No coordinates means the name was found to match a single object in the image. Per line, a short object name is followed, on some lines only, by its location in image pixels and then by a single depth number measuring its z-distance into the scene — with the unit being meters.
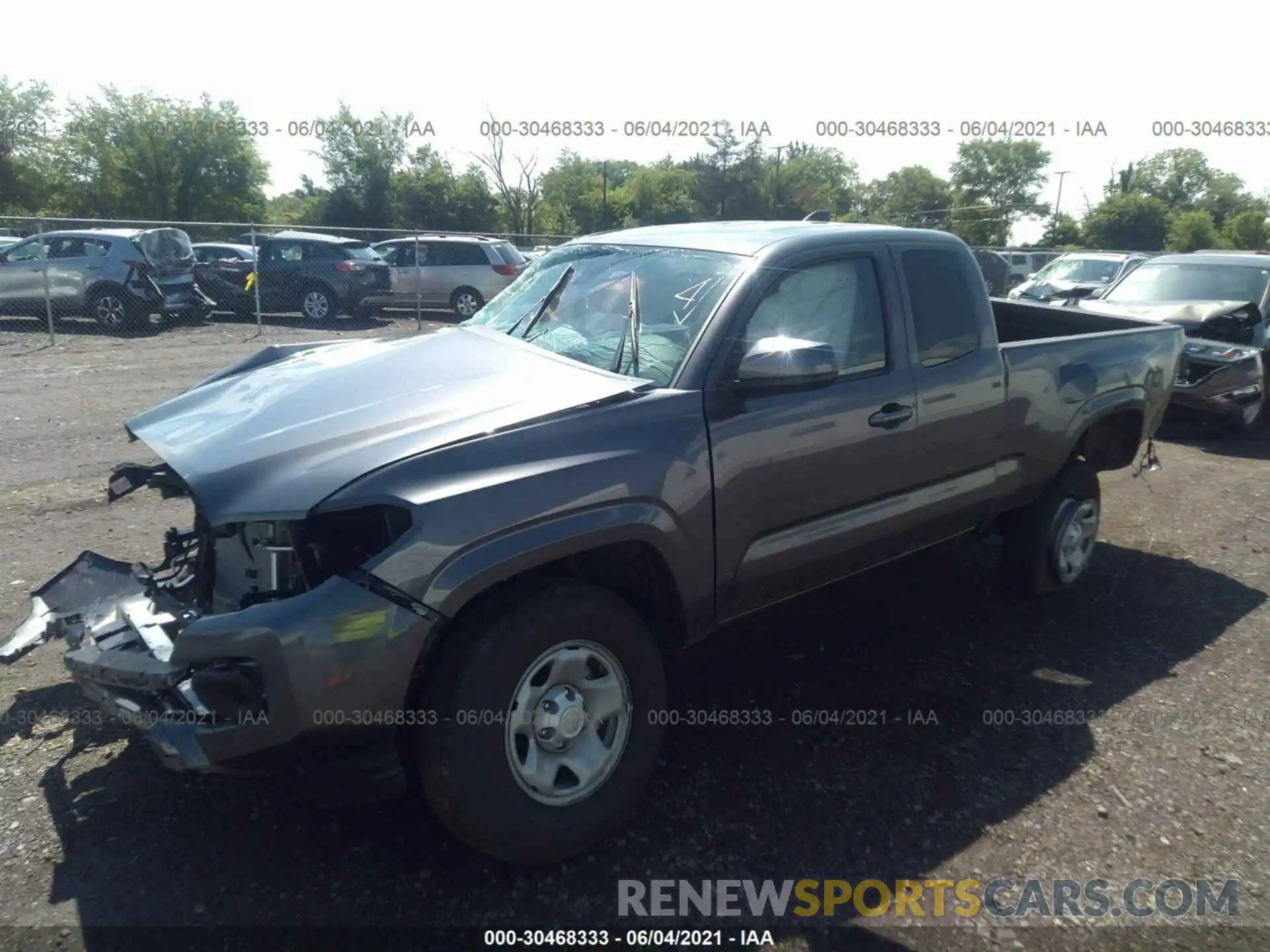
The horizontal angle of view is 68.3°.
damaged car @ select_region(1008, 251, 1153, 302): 15.70
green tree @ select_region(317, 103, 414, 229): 42.81
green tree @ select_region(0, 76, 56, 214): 41.34
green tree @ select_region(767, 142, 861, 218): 36.62
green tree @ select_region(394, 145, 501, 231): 45.16
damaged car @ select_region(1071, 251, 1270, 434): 9.12
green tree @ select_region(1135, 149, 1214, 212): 60.16
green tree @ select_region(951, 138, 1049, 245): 63.44
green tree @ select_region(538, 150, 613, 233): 49.47
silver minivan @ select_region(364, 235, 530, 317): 18.94
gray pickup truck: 2.61
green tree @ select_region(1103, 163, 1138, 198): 60.53
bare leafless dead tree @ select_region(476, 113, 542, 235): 47.16
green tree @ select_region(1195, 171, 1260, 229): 56.34
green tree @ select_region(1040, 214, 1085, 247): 54.25
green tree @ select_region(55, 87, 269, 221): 40.28
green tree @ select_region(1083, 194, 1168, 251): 48.56
